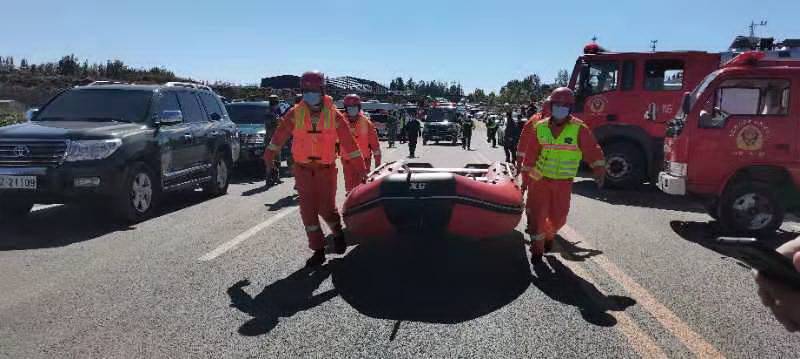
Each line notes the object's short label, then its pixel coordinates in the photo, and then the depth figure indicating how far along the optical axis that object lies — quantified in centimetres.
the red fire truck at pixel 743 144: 870
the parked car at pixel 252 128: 1538
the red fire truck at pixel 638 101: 1284
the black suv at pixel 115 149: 791
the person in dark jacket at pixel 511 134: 1738
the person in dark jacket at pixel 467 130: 2728
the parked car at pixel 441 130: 3253
